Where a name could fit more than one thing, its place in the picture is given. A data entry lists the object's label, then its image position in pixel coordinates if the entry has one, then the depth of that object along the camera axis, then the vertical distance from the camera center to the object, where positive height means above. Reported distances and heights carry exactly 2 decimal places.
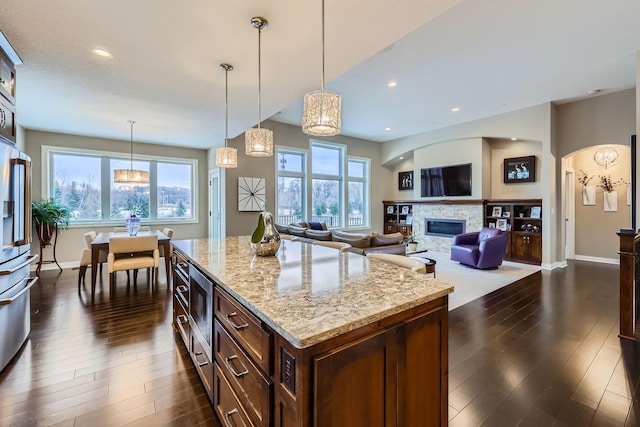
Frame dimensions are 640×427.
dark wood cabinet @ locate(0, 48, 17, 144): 2.30 +0.97
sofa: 4.03 -0.43
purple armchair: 5.42 -0.78
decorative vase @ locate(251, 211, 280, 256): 2.12 -0.20
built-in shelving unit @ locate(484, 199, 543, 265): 6.17 -0.29
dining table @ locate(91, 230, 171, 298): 3.92 -0.52
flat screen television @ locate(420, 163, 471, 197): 7.24 +0.84
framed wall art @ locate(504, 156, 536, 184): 6.49 +1.01
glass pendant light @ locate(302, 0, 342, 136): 1.94 +0.70
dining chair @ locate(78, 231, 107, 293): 4.25 -0.70
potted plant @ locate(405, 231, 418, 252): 5.74 -0.67
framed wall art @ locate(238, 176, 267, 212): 6.58 +0.44
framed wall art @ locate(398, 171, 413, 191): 9.22 +1.06
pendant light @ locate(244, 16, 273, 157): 2.83 +0.72
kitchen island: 0.90 -0.51
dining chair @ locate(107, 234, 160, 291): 3.84 -0.61
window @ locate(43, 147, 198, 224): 5.88 +0.57
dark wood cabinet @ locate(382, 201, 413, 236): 8.98 -0.17
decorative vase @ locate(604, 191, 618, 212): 6.18 +0.24
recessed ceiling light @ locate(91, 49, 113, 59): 2.61 +1.51
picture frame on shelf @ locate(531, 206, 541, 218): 6.20 +0.02
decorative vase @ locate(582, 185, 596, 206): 6.54 +0.39
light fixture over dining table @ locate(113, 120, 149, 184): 5.15 +0.67
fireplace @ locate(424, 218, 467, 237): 7.42 -0.40
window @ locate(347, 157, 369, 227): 9.10 +0.66
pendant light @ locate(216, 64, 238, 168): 3.25 +0.65
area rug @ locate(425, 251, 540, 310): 4.02 -1.16
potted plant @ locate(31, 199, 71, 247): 5.18 -0.08
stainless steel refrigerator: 2.18 -0.32
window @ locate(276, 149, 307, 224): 7.52 +0.74
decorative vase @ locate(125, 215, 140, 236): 4.84 -0.22
